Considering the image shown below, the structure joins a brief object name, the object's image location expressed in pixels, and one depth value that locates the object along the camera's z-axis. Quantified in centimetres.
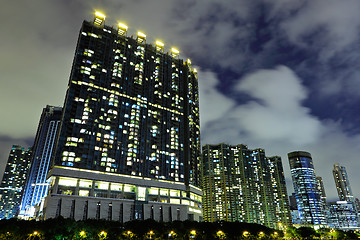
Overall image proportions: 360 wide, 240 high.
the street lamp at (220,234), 9205
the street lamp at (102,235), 8078
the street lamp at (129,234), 8375
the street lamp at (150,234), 8332
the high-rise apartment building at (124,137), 11788
